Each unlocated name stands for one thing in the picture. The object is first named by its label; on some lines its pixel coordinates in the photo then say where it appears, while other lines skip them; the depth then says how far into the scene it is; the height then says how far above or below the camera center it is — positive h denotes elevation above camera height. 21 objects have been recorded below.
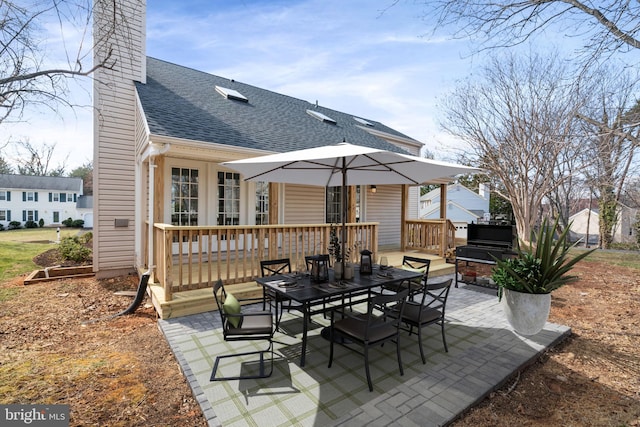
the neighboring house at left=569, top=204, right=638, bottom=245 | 22.20 -1.28
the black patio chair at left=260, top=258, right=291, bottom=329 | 4.28 -0.94
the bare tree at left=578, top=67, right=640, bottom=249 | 11.09 +2.70
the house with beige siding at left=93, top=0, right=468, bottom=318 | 5.89 +0.83
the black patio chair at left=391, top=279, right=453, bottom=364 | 3.61 -1.24
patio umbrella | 3.87 +0.69
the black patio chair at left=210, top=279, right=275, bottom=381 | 3.22 -1.24
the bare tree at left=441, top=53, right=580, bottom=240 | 12.34 +3.92
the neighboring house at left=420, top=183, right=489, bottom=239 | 27.83 +0.97
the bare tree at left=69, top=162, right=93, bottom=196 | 44.09 +5.64
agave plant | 4.13 -0.78
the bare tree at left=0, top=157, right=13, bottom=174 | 34.46 +5.07
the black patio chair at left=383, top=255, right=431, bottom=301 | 4.45 -1.14
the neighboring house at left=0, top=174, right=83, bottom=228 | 31.61 +1.56
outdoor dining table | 3.50 -0.90
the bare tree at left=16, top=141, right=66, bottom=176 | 33.24 +5.77
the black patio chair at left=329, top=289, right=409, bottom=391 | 3.02 -1.25
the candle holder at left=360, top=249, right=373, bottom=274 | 4.43 -0.72
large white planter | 4.12 -1.31
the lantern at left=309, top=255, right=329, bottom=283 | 4.04 -0.76
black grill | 6.82 -0.70
